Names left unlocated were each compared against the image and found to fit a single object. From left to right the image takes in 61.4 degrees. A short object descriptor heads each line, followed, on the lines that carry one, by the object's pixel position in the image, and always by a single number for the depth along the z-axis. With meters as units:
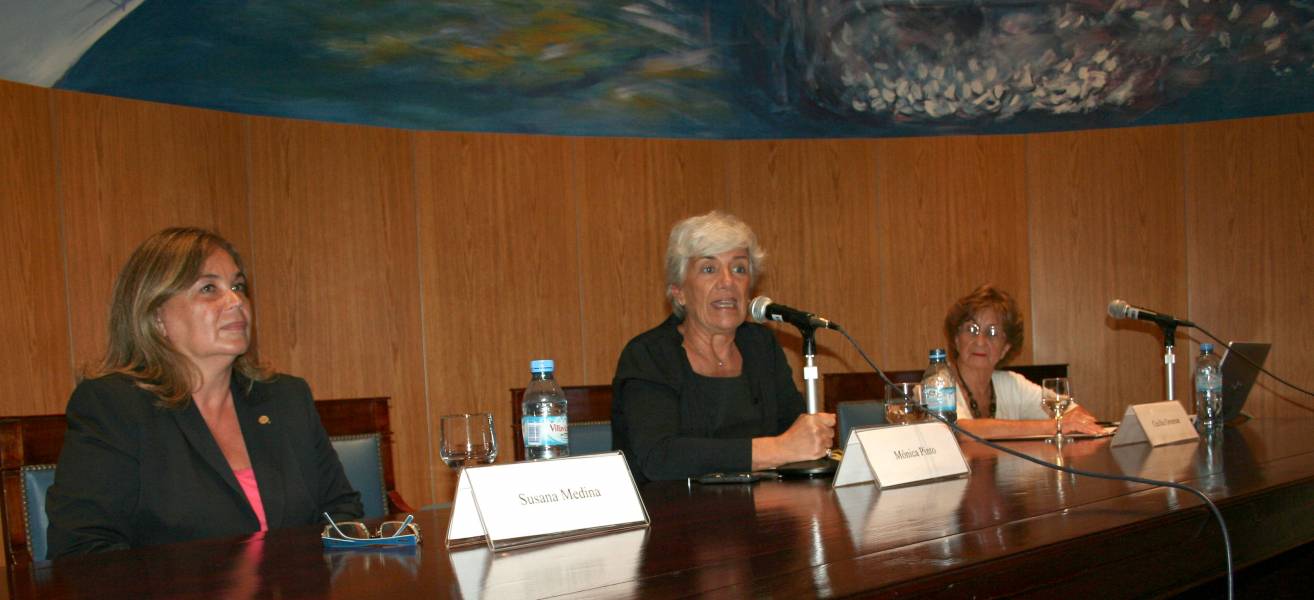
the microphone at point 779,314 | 2.25
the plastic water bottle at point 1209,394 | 3.15
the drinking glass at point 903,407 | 2.48
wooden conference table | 1.22
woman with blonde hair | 1.99
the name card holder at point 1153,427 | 2.76
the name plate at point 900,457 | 2.01
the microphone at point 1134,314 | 3.38
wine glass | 2.96
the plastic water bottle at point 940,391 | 2.64
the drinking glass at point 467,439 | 1.81
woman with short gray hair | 2.52
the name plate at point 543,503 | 1.47
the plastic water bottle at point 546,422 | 1.85
